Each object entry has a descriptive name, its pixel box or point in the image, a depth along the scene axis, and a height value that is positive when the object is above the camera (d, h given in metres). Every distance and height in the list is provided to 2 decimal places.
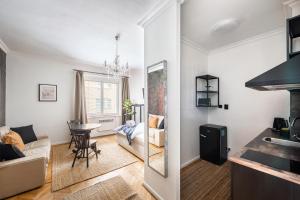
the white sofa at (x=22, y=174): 1.91 -1.17
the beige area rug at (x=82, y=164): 2.35 -1.45
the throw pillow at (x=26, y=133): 3.12 -0.84
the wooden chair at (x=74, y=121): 4.03 -0.70
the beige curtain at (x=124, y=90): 5.62 +0.42
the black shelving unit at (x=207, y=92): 2.98 +0.19
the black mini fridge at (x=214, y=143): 2.73 -0.96
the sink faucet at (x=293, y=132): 1.72 -0.45
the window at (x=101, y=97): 4.97 +0.11
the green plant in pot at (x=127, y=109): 5.43 -0.40
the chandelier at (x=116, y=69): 3.05 +0.76
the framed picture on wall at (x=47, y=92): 3.94 +0.22
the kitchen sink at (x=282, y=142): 1.54 -0.53
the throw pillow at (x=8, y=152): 2.03 -0.84
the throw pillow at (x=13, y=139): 2.46 -0.78
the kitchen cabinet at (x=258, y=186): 0.96 -0.71
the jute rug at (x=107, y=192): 1.91 -1.45
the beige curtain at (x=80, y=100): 4.45 -0.04
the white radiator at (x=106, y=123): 4.96 -0.99
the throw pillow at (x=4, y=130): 2.55 -0.65
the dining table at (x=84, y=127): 2.81 -0.70
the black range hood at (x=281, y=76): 1.08 +0.21
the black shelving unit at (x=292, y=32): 1.49 +0.81
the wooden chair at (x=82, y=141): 2.81 -0.94
